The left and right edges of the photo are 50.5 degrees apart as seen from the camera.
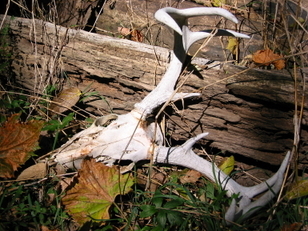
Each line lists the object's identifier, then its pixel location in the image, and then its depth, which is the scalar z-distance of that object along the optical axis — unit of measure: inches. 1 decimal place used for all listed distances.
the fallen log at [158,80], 32.3
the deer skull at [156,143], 30.7
